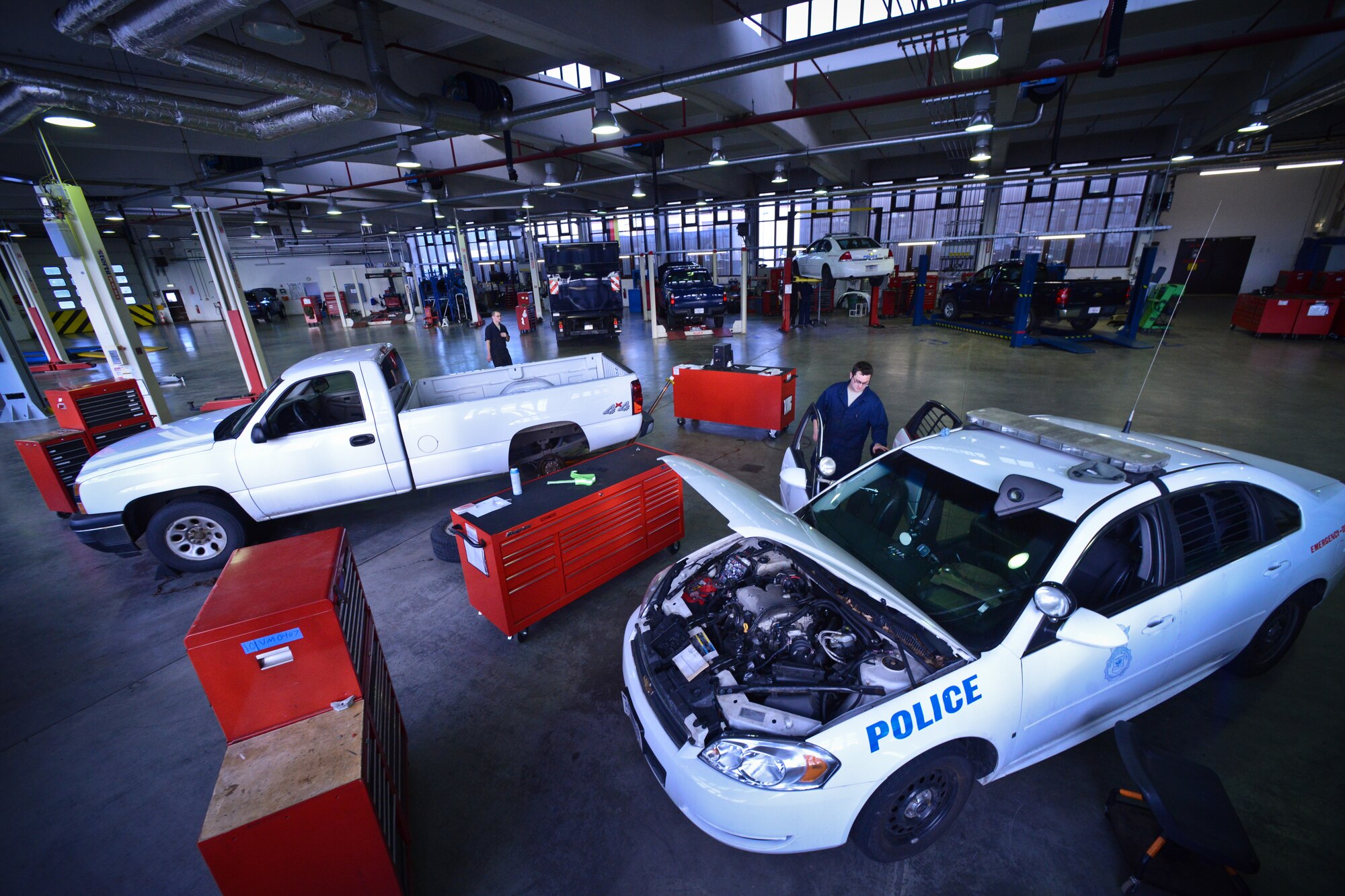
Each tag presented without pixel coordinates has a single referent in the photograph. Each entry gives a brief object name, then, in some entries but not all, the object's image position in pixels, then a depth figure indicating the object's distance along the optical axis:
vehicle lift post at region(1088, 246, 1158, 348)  12.30
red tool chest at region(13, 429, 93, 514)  5.47
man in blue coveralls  4.51
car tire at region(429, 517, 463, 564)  4.49
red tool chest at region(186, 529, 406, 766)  1.88
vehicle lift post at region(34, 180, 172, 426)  6.74
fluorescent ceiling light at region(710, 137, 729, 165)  10.80
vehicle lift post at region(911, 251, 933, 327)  16.34
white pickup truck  4.41
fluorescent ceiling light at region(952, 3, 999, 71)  4.87
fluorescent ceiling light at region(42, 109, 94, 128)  5.83
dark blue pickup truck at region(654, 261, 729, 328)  16.33
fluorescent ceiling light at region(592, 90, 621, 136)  6.96
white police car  2.01
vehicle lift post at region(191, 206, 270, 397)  9.17
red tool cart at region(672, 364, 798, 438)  7.12
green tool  3.94
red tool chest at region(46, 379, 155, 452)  6.05
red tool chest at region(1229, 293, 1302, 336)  13.06
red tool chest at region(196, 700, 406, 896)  1.69
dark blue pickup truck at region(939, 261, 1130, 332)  13.08
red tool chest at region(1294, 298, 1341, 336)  12.63
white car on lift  17.44
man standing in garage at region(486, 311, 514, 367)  8.94
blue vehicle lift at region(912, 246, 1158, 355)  12.23
